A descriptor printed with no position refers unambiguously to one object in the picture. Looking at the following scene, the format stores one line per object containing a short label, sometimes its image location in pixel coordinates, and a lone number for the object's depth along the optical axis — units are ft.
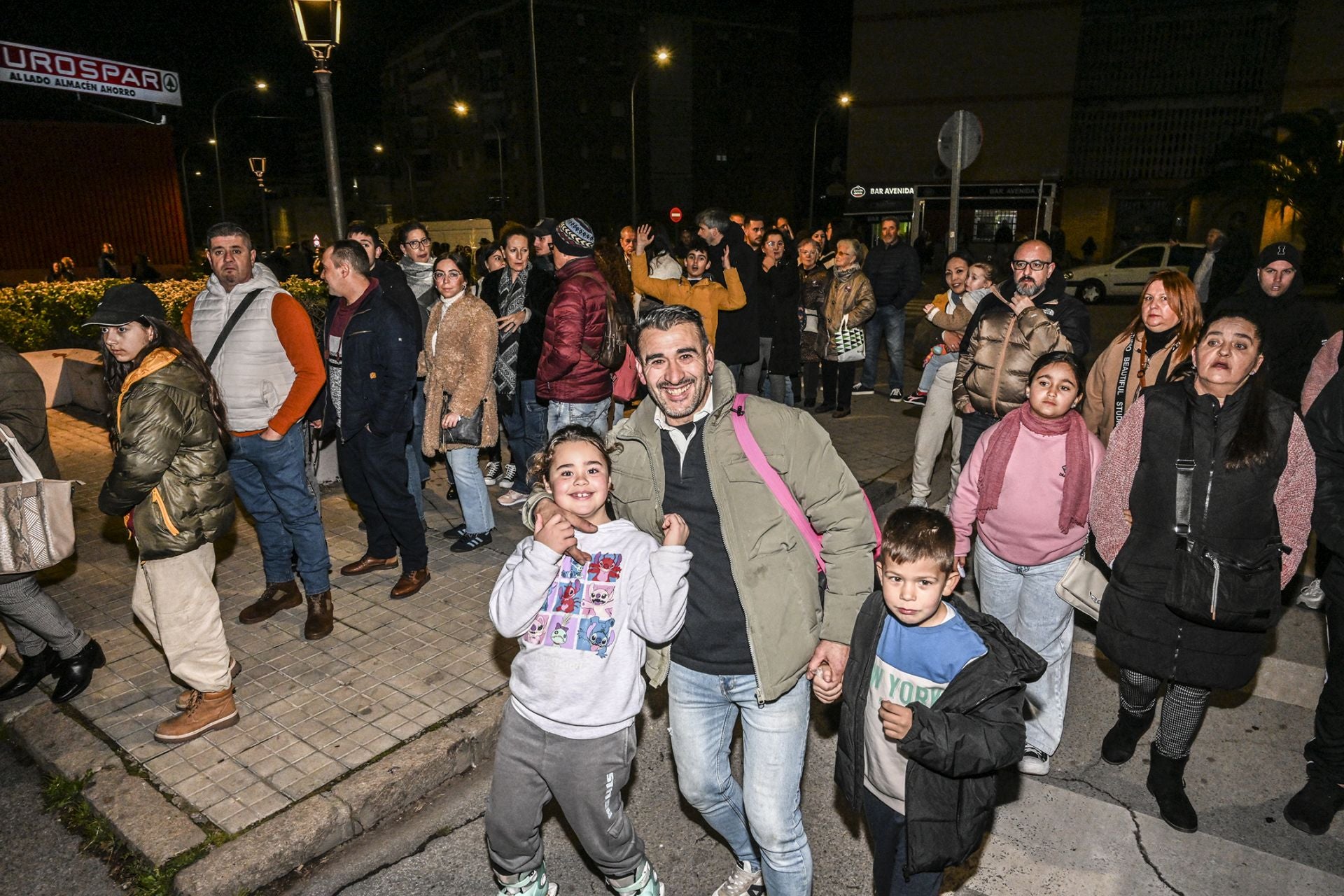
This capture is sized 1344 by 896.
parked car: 80.79
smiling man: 8.54
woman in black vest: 10.52
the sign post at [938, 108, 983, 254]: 26.81
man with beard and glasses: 15.97
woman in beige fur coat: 18.90
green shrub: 35.12
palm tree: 81.15
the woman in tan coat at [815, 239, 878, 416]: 31.96
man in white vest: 15.21
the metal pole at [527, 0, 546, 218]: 54.54
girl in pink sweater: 11.95
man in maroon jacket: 18.98
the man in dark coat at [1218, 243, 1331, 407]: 19.04
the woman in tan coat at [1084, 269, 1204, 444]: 14.35
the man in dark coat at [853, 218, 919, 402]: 35.55
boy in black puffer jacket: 7.73
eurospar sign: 82.02
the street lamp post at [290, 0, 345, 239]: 21.65
